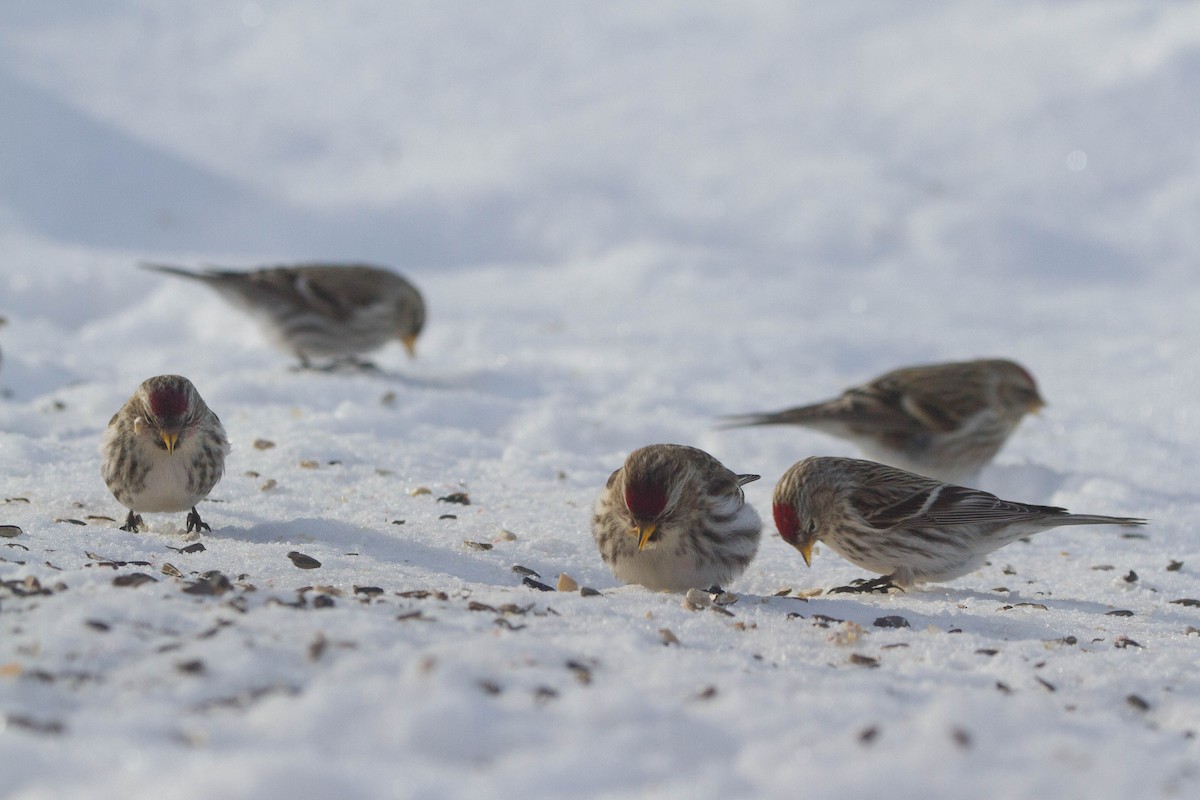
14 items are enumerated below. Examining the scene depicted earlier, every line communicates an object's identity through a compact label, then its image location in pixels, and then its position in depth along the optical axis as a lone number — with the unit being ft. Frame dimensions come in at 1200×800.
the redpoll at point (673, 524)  23.98
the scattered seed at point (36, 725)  14.60
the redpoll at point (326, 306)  47.91
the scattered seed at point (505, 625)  19.57
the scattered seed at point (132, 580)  19.79
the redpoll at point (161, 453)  26.22
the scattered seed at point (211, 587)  19.85
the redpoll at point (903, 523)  27.45
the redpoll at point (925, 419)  38.24
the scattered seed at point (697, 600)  23.09
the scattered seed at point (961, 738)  15.42
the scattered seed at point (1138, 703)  18.58
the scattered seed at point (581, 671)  17.03
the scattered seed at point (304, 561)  23.90
